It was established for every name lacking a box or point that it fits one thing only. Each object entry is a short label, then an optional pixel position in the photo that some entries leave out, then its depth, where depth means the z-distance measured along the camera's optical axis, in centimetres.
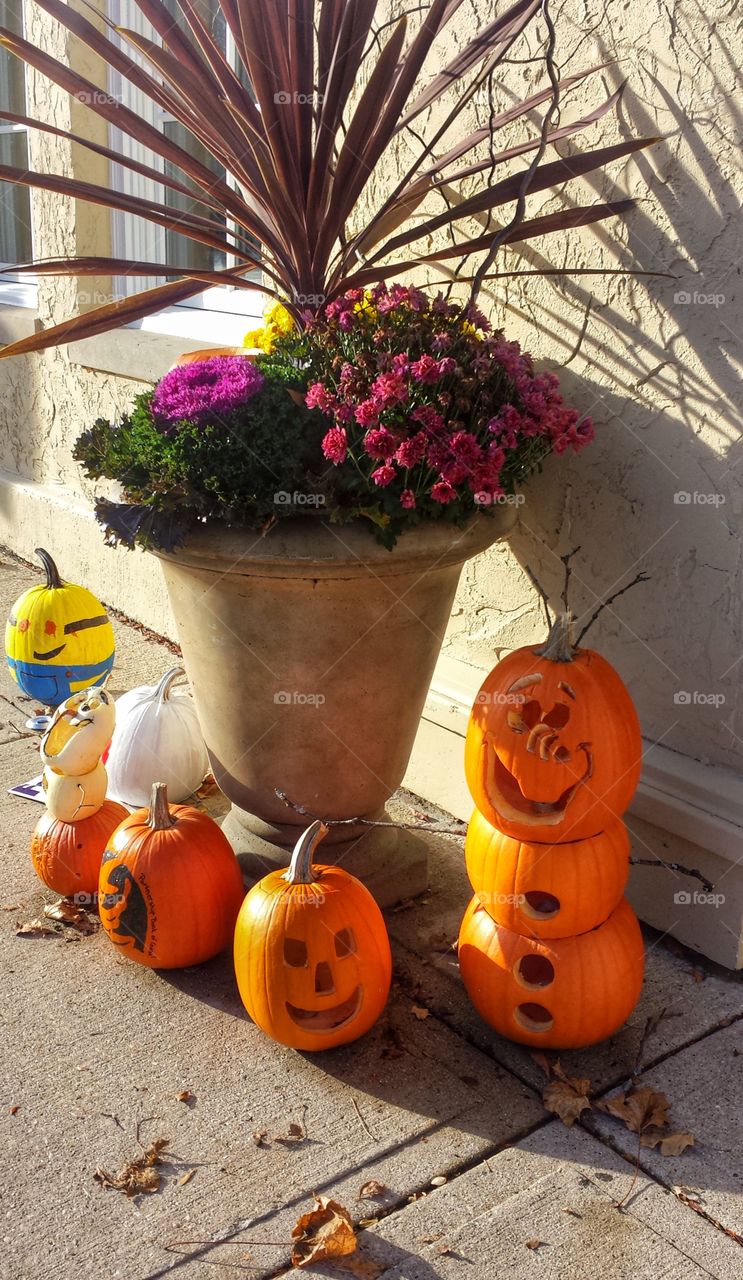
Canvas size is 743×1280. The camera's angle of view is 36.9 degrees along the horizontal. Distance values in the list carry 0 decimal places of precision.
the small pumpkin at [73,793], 289
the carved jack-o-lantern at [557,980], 233
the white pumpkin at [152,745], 334
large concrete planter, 252
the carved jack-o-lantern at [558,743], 232
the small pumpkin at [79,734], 286
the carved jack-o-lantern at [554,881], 233
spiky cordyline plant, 260
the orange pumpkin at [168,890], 258
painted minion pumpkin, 389
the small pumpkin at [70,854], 290
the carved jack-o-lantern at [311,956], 233
